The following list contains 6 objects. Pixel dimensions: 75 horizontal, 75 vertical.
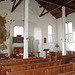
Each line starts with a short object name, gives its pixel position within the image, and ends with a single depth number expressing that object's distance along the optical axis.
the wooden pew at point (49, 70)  2.40
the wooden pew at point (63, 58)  6.29
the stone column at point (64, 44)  9.72
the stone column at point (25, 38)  7.57
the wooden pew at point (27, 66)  2.89
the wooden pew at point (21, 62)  3.64
